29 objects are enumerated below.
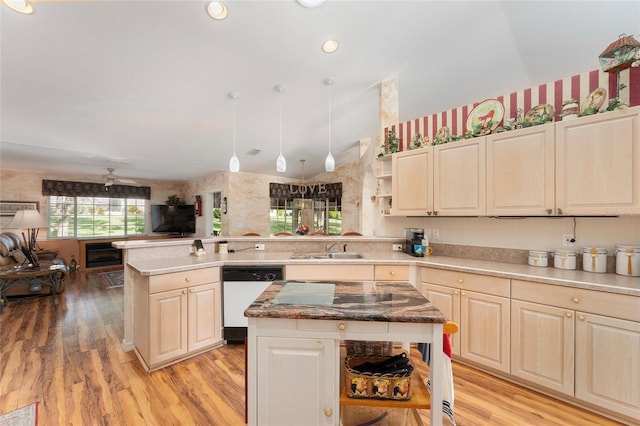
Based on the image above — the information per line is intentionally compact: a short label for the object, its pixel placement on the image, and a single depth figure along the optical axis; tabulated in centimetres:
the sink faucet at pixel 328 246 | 309
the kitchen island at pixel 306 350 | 112
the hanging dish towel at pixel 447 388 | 115
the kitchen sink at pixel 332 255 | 282
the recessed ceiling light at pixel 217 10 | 187
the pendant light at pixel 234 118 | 267
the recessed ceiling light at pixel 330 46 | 236
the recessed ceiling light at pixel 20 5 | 168
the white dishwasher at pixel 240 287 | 252
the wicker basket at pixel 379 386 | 115
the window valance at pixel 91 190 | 596
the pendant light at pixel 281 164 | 271
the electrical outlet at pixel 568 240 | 215
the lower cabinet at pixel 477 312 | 202
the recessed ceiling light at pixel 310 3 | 190
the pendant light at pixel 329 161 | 290
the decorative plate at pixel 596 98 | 189
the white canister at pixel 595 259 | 195
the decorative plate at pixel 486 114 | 238
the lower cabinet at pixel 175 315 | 214
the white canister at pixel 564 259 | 207
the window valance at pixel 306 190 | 674
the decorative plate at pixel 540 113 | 208
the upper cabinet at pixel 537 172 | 176
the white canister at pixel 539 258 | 220
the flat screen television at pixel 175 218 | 725
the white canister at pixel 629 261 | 183
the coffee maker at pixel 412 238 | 281
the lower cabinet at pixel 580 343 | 158
